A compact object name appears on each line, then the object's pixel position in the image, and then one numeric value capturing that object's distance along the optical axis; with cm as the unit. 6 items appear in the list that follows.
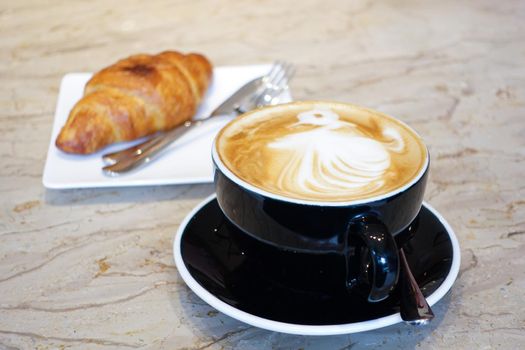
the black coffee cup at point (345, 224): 54
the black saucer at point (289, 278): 55
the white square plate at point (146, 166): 70
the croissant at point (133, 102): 75
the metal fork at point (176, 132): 73
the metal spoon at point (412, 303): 54
